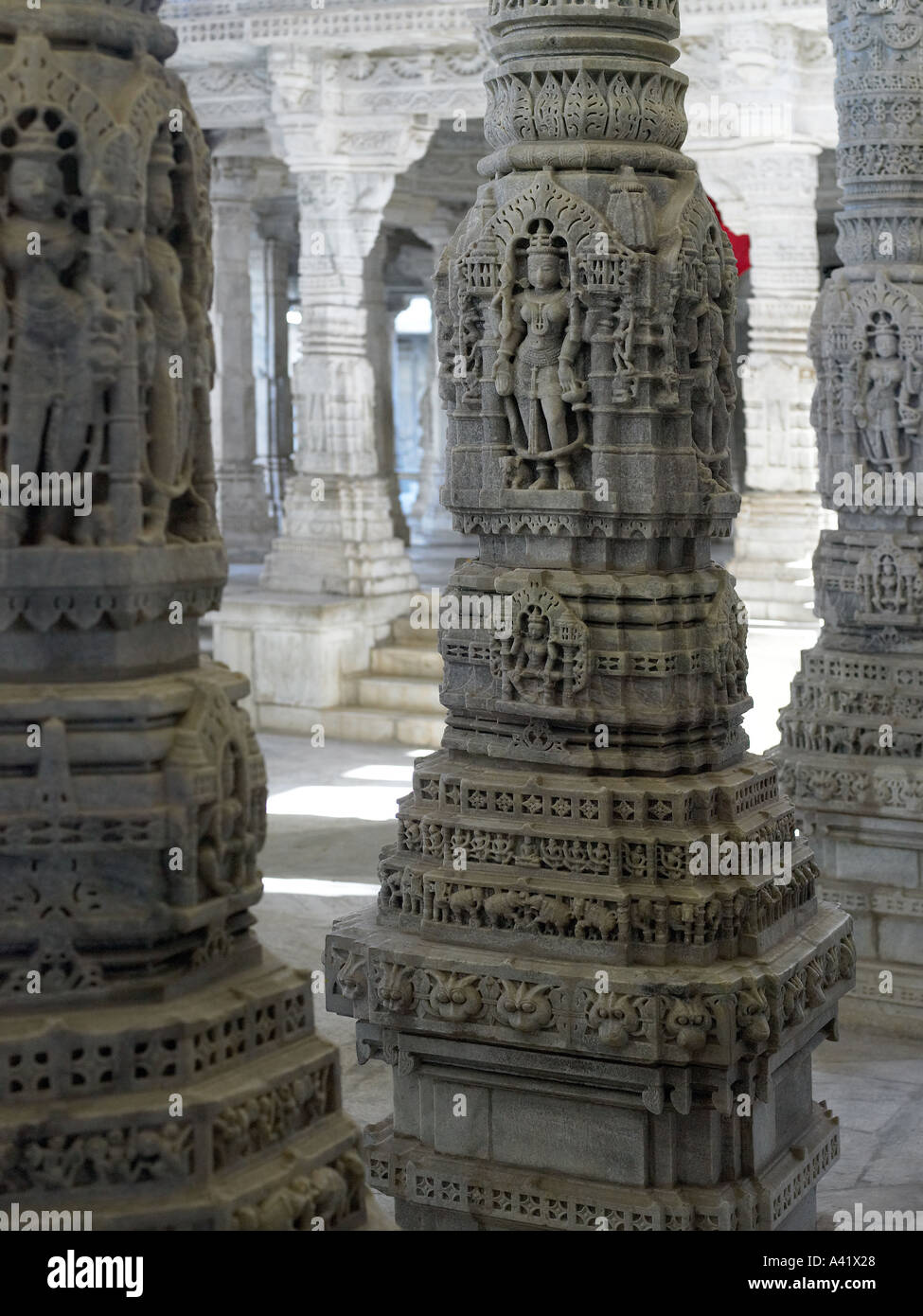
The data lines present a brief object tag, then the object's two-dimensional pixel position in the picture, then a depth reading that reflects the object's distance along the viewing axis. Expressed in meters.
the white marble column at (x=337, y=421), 14.10
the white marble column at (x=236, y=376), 17.67
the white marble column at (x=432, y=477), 19.34
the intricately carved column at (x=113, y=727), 2.97
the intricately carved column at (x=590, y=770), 4.59
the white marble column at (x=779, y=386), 12.99
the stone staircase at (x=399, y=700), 13.14
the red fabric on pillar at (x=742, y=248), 13.56
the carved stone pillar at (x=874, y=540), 7.03
